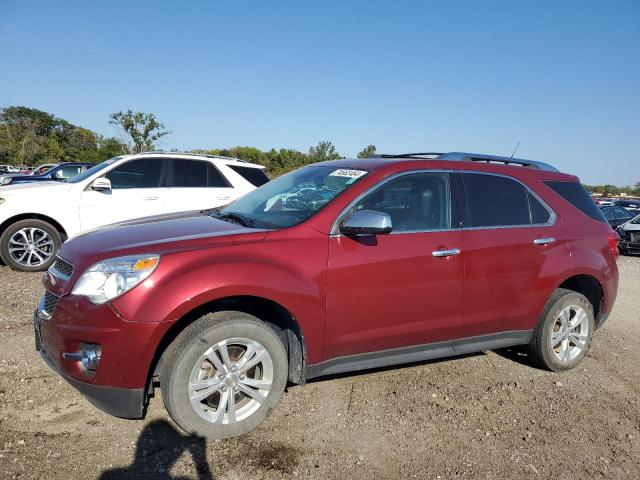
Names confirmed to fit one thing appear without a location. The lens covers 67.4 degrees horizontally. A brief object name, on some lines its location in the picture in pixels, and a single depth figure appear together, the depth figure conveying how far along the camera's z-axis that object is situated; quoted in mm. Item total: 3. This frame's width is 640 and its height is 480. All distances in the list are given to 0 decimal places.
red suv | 2717
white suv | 6828
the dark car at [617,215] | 16844
